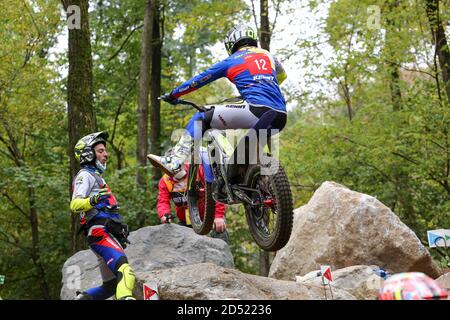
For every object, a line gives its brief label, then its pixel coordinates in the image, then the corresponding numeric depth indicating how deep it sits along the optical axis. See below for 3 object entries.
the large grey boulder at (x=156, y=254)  8.83
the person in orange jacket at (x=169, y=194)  9.06
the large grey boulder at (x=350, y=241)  9.92
